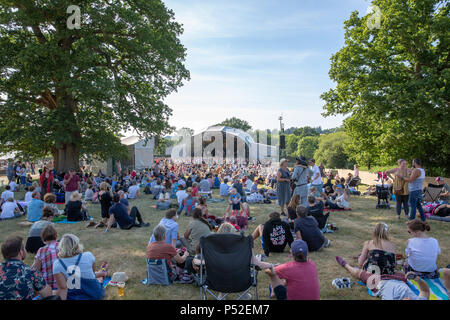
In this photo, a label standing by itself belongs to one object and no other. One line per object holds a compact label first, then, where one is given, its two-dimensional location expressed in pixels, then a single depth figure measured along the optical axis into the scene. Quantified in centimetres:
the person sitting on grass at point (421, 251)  439
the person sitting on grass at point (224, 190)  1473
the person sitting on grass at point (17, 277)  307
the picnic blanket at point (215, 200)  1327
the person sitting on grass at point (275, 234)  588
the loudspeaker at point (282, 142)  2872
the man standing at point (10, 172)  1903
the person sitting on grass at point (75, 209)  905
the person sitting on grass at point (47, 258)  399
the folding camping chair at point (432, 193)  1105
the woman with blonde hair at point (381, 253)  423
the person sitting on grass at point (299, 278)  356
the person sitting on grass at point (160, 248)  457
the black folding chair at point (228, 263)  386
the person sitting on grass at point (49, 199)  779
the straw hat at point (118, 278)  470
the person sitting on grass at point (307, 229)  584
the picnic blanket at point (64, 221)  927
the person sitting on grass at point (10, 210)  967
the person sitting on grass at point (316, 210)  706
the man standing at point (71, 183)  1132
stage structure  4272
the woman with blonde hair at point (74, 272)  360
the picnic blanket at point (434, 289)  399
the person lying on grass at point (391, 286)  364
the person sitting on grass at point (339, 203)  1093
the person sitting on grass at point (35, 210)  854
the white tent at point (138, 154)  2783
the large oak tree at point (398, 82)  1388
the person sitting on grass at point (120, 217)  816
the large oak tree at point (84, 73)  1462
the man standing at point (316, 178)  1038
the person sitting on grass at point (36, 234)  578
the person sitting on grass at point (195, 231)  537
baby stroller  1118
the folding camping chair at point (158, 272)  462
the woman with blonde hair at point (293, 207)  730
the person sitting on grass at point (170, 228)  557
